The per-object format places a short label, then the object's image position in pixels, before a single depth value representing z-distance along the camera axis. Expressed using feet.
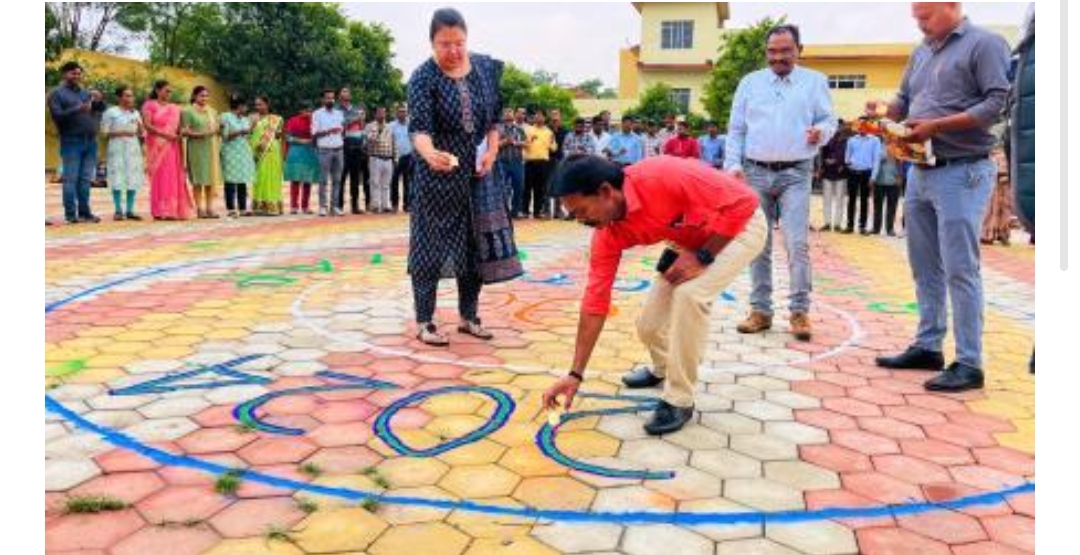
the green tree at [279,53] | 98.53
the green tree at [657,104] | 108.27
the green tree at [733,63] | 99.81
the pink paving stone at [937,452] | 10.33
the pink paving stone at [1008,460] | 10.11
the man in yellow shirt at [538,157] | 41.68
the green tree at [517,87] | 126.11
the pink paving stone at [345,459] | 9.53
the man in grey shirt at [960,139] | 12.51
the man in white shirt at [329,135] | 39.19
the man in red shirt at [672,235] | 9.77
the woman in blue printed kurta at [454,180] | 14.35
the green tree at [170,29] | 120.47
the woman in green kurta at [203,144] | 36.47
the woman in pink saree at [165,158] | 35.22
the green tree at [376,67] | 112.06
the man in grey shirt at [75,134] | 31.78
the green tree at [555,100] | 122.62
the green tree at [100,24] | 114.73
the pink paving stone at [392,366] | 13.55
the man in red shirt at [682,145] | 44.50
